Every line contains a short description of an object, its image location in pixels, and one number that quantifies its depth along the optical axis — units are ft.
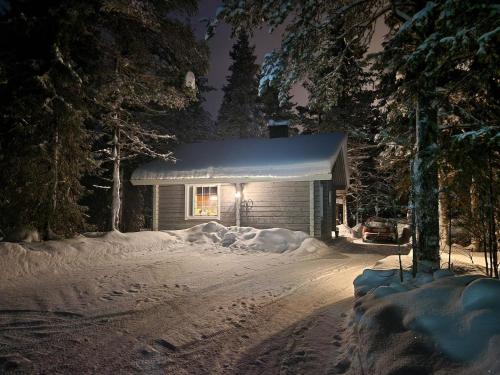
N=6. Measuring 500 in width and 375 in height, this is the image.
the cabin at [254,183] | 49.65
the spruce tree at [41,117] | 29.76
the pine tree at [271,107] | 117.08
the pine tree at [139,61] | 38.34
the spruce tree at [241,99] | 117.80
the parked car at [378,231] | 62.75
